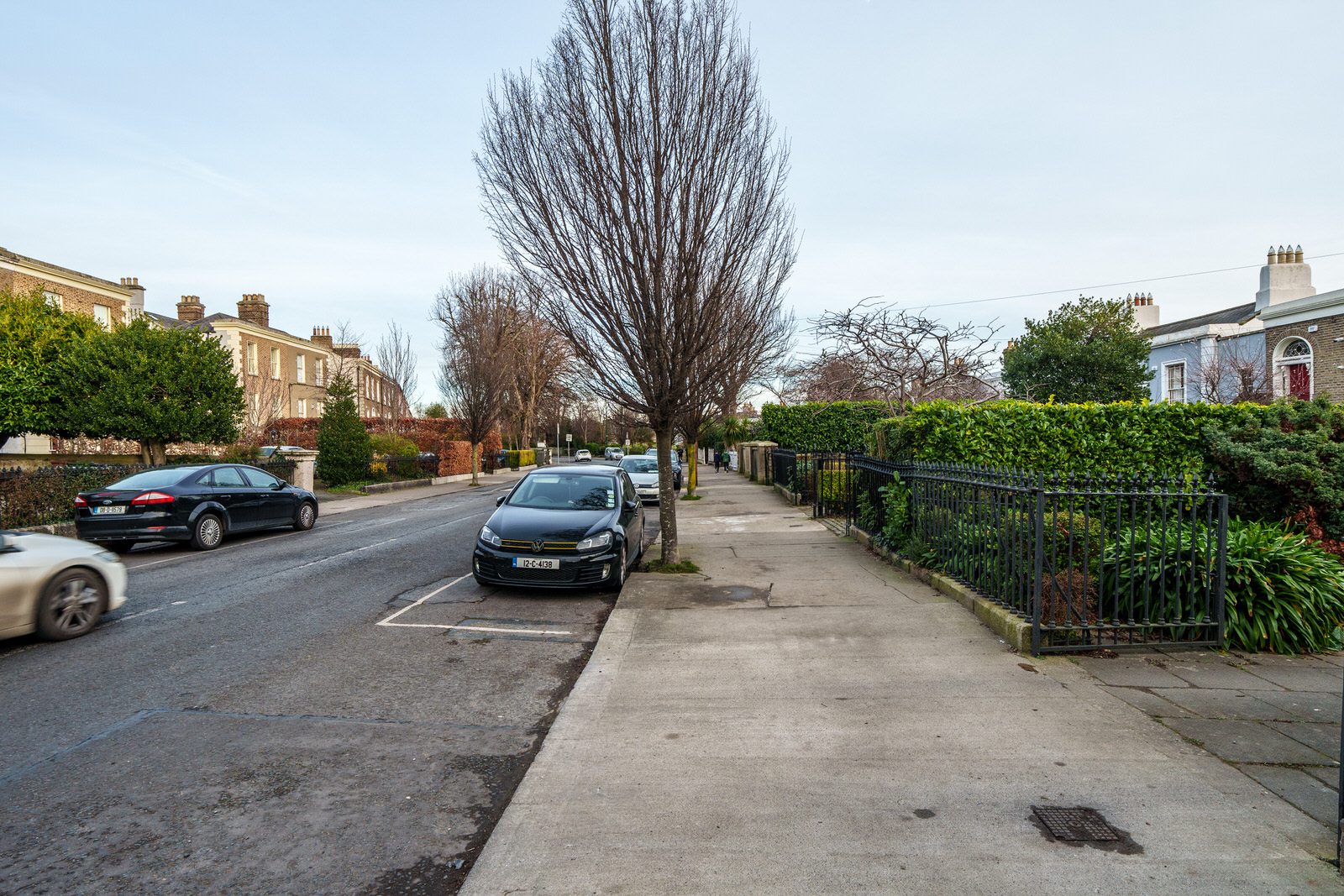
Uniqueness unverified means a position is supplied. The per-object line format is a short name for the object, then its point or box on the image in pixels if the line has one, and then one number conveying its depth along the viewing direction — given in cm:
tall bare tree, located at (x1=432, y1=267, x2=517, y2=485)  3534
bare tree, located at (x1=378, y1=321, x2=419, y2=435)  4975
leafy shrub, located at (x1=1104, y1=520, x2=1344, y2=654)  624
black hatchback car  889
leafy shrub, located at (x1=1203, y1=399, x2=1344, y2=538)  898
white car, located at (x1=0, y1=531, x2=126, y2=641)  659
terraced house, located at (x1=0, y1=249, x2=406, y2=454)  2944
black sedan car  1242
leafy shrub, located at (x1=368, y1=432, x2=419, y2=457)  3381
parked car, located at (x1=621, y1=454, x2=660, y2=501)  2175
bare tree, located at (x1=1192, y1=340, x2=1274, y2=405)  2502
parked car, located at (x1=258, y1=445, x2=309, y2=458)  2714
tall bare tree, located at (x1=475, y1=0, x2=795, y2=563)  953
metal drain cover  342
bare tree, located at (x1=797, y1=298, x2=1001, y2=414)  1919
